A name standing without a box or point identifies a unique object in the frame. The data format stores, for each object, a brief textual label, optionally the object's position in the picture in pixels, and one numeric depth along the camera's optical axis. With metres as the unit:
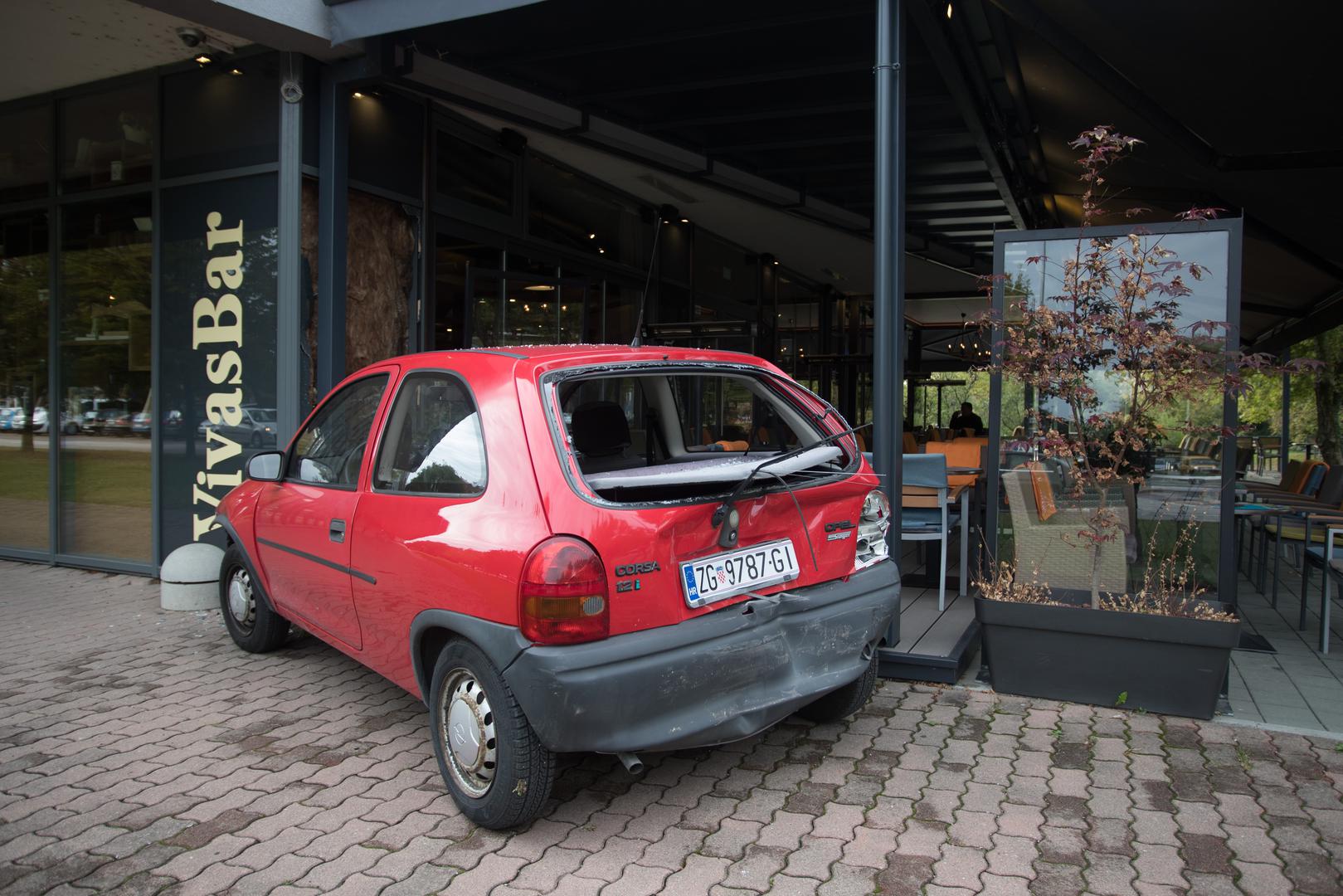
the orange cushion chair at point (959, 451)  7.70
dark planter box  3.82
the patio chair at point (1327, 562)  4.85
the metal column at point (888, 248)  4.44
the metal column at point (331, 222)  6.23
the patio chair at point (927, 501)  5.77
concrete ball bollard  5.90
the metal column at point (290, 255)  6.10
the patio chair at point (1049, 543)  4.43
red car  2.66
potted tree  3.92
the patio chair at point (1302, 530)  5.51
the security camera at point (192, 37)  6.04
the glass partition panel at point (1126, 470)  4.35
